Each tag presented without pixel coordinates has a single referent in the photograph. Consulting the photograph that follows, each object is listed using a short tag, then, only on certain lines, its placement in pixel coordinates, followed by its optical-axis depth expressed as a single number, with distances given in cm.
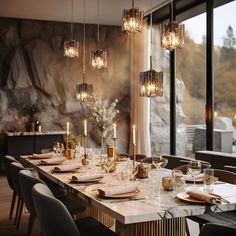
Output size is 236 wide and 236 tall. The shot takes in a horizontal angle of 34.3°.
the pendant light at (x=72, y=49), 501
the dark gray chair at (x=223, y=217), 273
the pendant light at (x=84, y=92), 513
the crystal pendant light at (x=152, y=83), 363
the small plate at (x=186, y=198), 215
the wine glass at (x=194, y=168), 258
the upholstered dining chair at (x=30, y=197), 286
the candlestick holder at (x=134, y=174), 279
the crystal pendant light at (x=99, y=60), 475
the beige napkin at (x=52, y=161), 376
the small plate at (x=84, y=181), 276
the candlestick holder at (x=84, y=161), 356
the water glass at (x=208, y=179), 239
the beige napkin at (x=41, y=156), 428
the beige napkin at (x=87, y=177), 277
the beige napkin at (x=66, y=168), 326
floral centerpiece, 765
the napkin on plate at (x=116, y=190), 225
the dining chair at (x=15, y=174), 353
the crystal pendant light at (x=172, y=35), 356
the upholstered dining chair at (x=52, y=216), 203
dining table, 198
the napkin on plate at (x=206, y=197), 214
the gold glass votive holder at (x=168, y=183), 247
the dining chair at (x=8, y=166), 410
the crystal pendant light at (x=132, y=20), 372
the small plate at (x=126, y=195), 224
